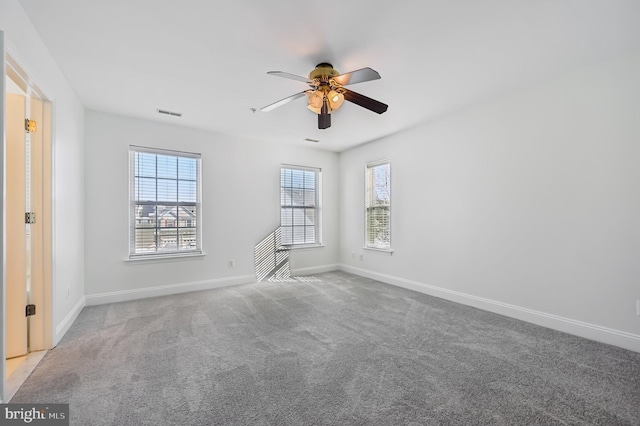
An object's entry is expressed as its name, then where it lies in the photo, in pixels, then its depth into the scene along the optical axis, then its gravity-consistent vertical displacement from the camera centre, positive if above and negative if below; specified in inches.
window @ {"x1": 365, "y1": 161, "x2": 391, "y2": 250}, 192.2 +4.7
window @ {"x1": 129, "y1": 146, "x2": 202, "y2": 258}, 157.5 +5.1
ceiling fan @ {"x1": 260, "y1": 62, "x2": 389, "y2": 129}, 92.2 +42.4
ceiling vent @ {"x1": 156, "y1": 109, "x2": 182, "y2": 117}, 143.9 +52.0
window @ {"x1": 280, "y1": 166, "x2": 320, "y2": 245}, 212.4 +5.1
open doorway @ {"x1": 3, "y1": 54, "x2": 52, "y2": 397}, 91.6 -4.2
